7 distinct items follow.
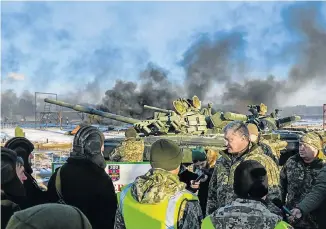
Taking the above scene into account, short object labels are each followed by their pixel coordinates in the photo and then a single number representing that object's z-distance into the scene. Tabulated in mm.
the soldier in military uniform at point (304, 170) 4328
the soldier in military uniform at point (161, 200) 2635
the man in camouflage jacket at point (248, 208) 2227
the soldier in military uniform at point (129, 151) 8891
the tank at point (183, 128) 11867
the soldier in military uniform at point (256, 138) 5126
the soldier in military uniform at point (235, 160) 3664
